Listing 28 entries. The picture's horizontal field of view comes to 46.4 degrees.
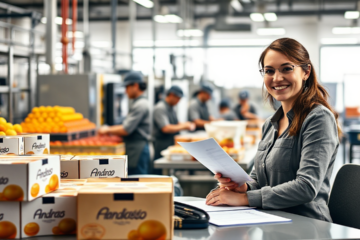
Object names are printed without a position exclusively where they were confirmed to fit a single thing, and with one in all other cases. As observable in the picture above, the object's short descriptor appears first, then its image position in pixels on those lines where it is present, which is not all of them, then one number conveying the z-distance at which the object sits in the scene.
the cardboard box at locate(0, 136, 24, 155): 1.84
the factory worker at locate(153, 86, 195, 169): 6.32
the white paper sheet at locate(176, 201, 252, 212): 1.91
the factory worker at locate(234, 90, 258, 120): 10.02
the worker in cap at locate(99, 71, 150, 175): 5.44
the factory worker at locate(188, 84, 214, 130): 8.59
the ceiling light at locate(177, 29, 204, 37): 13.02
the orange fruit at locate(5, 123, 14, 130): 2.09
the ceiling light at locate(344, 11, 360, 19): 12.19
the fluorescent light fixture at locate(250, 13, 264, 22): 11.52
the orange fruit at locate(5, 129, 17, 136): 2.01
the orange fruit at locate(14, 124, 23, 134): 2.22
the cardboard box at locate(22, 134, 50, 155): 1.97
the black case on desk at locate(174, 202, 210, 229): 1.62
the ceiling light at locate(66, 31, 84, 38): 17.34
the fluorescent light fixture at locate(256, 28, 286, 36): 13.66
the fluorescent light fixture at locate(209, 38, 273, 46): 17.41
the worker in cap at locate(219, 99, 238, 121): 9.88
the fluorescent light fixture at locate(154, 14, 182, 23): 10.90
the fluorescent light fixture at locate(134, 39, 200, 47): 17.70
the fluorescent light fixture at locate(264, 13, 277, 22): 11.49
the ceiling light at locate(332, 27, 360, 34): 15.29
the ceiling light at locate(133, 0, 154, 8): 7.76
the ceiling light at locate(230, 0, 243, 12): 13.90
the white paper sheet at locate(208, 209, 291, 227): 1.68
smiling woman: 1.90
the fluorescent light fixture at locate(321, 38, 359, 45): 16.81
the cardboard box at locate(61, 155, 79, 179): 1.83
